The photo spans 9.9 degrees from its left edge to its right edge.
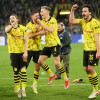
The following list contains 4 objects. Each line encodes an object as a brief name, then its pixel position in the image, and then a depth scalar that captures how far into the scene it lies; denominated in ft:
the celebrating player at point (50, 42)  53.16
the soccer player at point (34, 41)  53.51
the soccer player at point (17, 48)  47.88
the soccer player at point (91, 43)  45.05
